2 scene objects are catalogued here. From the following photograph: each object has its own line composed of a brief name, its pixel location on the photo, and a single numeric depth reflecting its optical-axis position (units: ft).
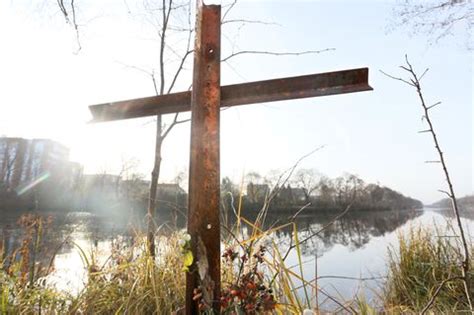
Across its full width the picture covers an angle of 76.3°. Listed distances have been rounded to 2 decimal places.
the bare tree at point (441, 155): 4.18
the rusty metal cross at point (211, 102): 4.86
